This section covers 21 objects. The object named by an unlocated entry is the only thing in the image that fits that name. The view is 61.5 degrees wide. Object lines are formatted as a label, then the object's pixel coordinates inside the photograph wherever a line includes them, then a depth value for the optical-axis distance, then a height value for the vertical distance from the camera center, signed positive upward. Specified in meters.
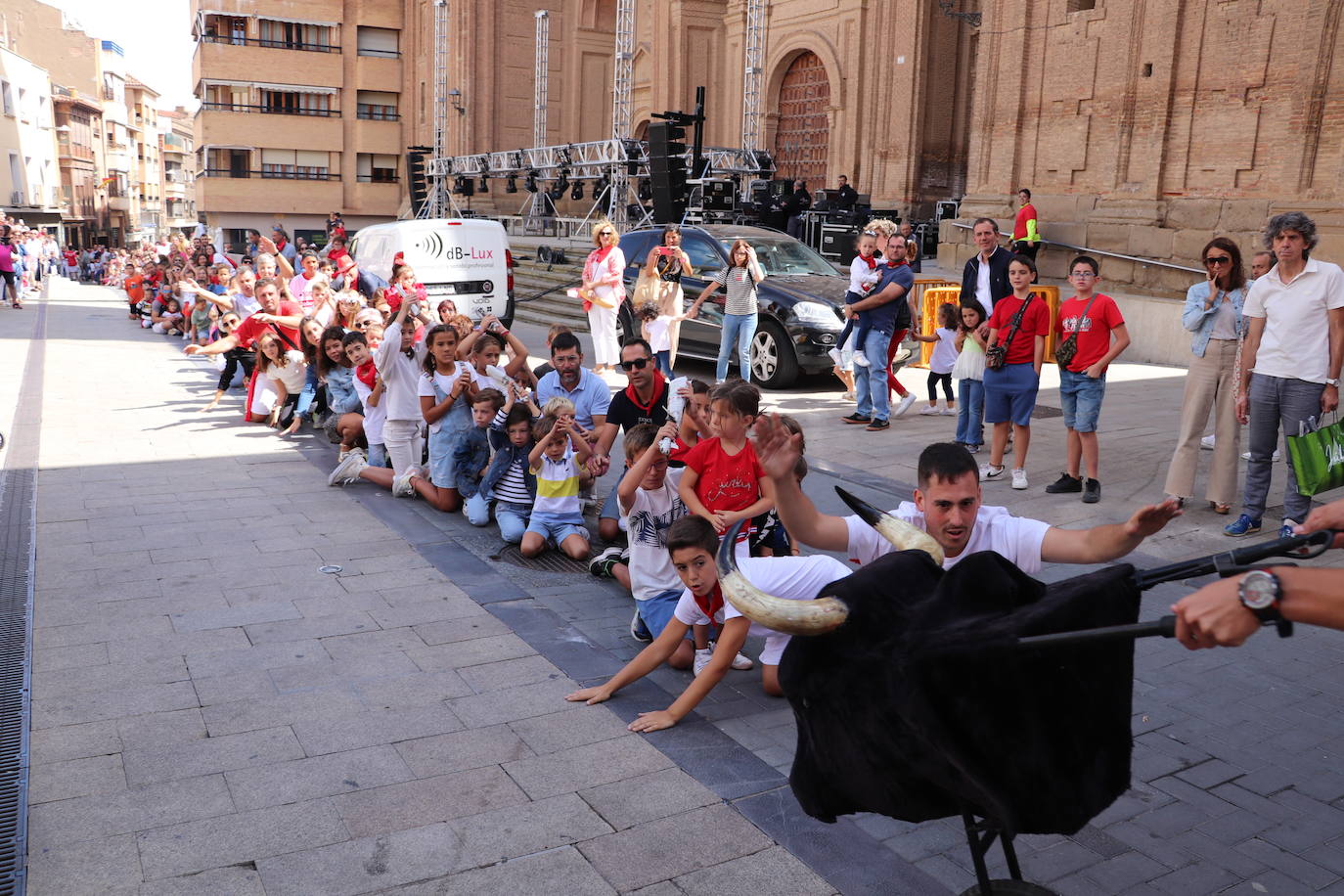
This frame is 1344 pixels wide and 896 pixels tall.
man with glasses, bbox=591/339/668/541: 7.07 -1.07
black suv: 13.12 -0.77
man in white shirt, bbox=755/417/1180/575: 3.34 -0.89
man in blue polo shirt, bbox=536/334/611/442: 7.63 -1.08
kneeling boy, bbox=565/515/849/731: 4.57 -1.59
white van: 16.16 -0.50
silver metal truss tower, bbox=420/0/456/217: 42.89 +3.48
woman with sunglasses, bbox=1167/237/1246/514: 7.64 -0.83
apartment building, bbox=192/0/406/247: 51.06 +4.83
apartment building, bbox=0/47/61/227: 53.78 +3.28
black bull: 2.49 -1.02
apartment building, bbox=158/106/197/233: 108.00 +5.00
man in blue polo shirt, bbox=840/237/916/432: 10.73 -0.71
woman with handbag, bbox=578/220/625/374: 13.56 -0.75
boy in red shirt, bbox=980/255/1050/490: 8.48 -0.83
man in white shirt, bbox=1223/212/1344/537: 6.77 -0.55
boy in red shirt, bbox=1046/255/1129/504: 8.08 -0.78
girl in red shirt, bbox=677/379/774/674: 5.38 -1.21
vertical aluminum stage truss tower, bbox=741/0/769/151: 28.36 +3.95
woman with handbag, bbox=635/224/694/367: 12.80 -0.60
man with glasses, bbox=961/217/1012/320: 9.47 -0.25
